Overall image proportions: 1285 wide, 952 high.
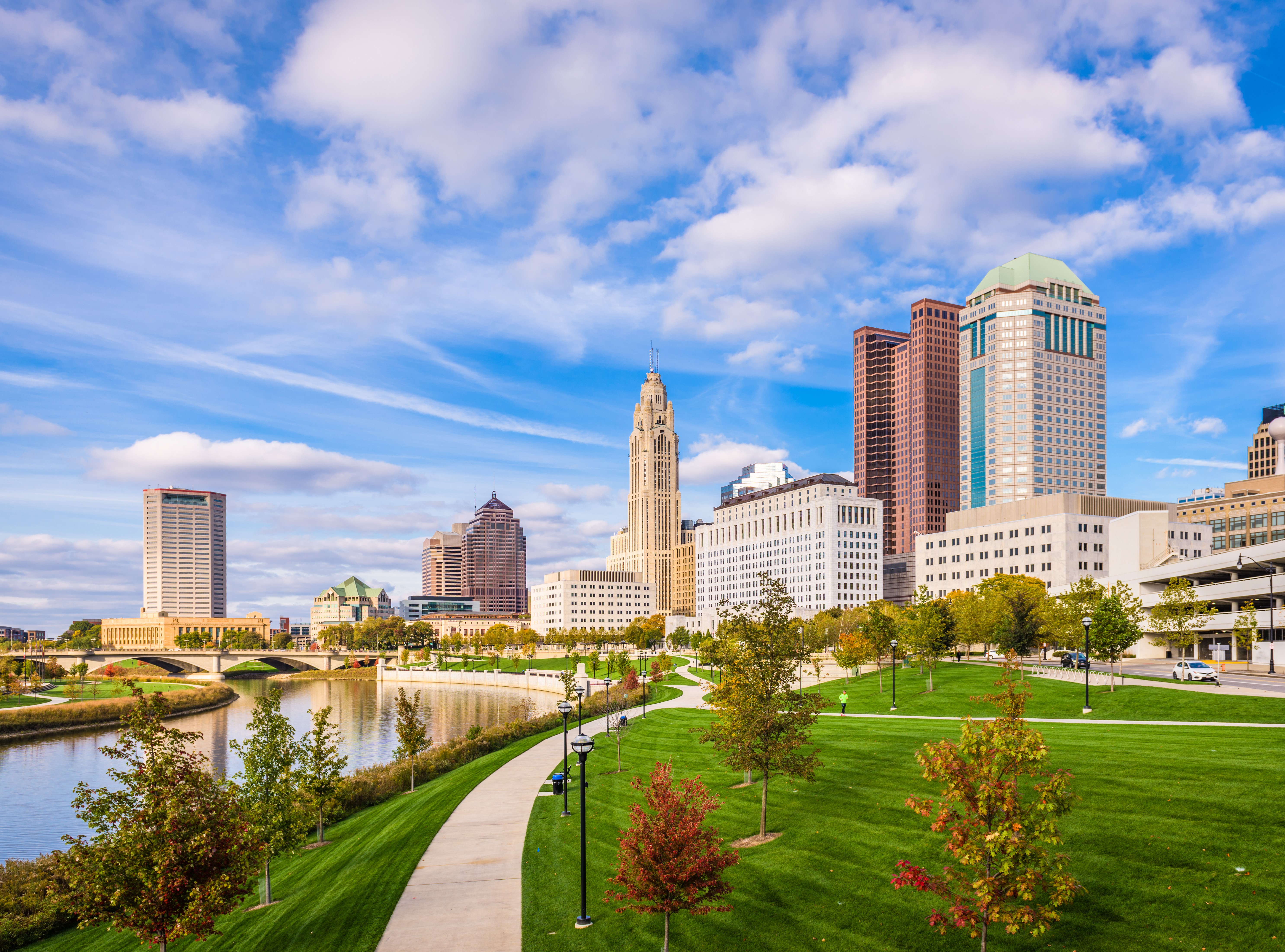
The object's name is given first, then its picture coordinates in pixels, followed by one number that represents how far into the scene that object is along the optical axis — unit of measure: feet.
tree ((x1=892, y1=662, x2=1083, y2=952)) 48.85
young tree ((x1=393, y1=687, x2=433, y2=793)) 156.76
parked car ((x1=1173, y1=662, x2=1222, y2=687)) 171.42
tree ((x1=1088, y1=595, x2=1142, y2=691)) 164.35
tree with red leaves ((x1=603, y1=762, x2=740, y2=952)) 61.41
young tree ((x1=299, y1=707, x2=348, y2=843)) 107.14
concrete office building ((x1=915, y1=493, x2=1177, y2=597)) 446.19
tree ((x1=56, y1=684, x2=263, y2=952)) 61.82
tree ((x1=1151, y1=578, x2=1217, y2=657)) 203.82
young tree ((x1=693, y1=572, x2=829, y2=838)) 91.91
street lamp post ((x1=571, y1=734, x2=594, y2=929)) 68.74
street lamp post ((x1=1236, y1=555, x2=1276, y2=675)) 198.70
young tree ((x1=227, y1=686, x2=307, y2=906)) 89.81
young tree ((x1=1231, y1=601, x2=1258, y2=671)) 214.90
